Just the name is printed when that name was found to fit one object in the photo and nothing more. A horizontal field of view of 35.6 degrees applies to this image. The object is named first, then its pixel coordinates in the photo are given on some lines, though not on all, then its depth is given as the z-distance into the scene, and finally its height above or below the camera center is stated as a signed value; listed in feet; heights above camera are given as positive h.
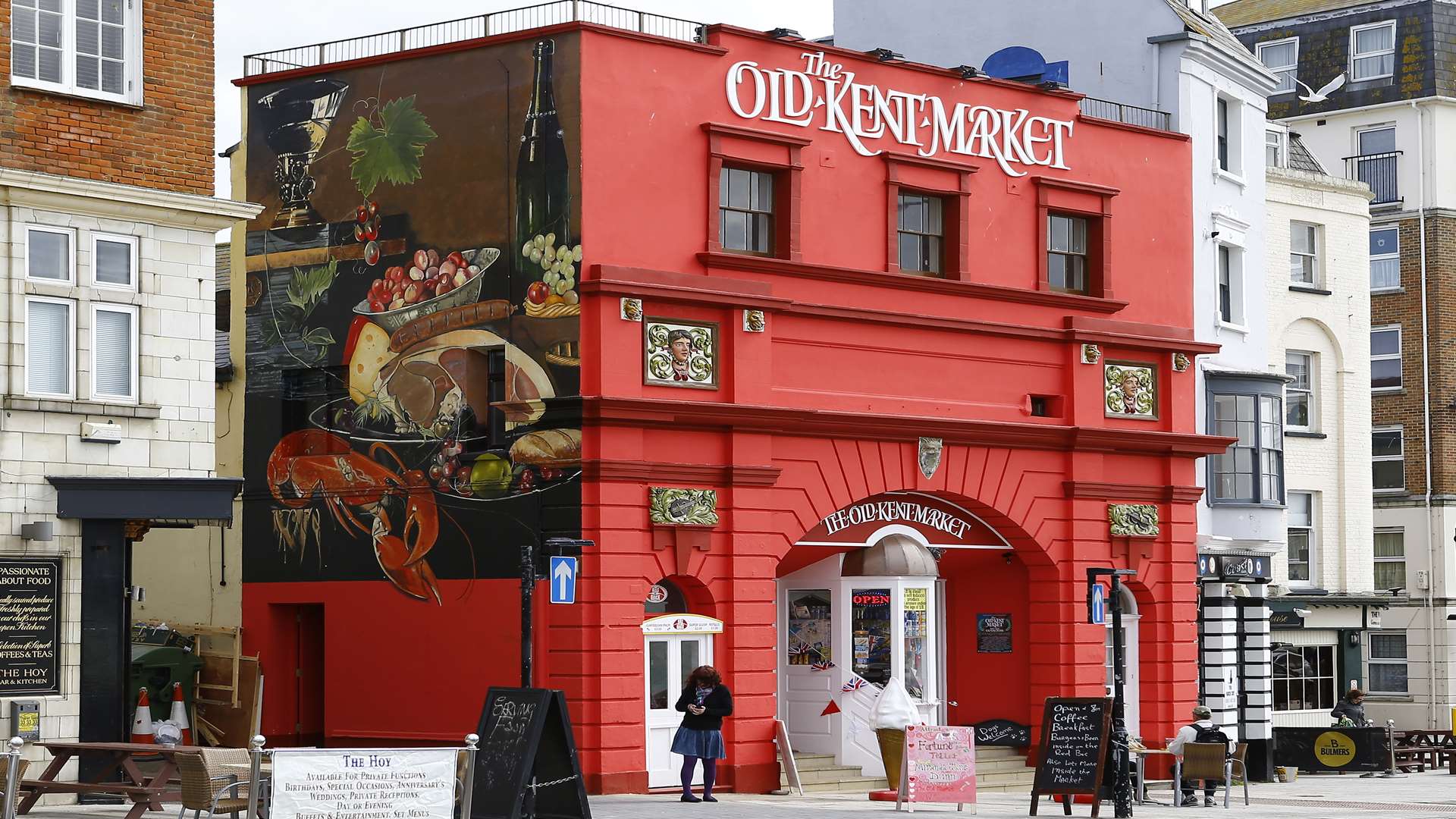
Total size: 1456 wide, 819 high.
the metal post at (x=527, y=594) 74.13 -2.61
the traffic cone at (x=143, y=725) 96.02 -8.81
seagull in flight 175.11 +33.20
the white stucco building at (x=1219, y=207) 125.49 +17.41
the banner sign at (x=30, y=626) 77.51 -3.71
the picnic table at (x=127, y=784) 67.77 -8.04
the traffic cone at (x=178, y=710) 101.19 -8.62
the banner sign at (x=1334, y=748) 128.88 -13.46
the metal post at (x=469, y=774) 63.72 -7.35
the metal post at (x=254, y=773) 59.36 -6.74
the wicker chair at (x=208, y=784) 64.75 -7.66
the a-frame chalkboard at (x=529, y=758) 71.46 -7.75
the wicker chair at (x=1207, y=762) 96.84 -10.69
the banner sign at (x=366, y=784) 59.67 -7.21
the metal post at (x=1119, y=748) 88.63 -9.26
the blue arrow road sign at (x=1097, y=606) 94.48 -3.88
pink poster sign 87.86 -9.83
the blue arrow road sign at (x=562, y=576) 79.46 -2.14
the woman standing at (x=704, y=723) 91.35 -8.42
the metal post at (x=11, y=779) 63.00 -7.27
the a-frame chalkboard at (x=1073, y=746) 88.38 -9.19
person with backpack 99.81 -9.94
